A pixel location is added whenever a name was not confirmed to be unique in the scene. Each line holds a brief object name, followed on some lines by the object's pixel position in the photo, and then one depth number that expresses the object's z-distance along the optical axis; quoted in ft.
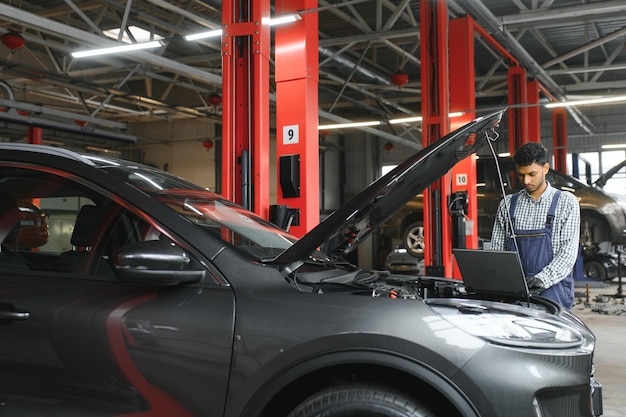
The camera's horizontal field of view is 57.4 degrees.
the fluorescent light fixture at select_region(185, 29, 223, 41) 22.29
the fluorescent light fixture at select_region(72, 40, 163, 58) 24.28
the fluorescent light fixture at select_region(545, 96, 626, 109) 32.22
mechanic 8.80
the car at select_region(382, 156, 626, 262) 31.81
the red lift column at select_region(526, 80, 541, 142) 40.32
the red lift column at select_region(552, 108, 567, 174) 50.77
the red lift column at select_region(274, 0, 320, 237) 16.14
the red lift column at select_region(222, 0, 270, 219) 15.67
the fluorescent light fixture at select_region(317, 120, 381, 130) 40.73
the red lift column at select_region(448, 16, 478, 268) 26.71
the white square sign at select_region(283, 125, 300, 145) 16.37
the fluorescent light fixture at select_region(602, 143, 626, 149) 55.83
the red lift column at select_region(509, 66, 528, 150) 37.50
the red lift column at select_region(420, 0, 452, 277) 24.00
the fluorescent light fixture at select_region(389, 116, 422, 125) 41.22
